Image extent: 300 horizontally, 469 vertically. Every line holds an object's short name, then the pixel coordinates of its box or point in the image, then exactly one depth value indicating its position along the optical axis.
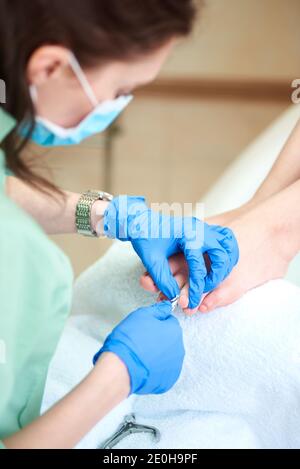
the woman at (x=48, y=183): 0.85
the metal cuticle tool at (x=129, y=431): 0.96
